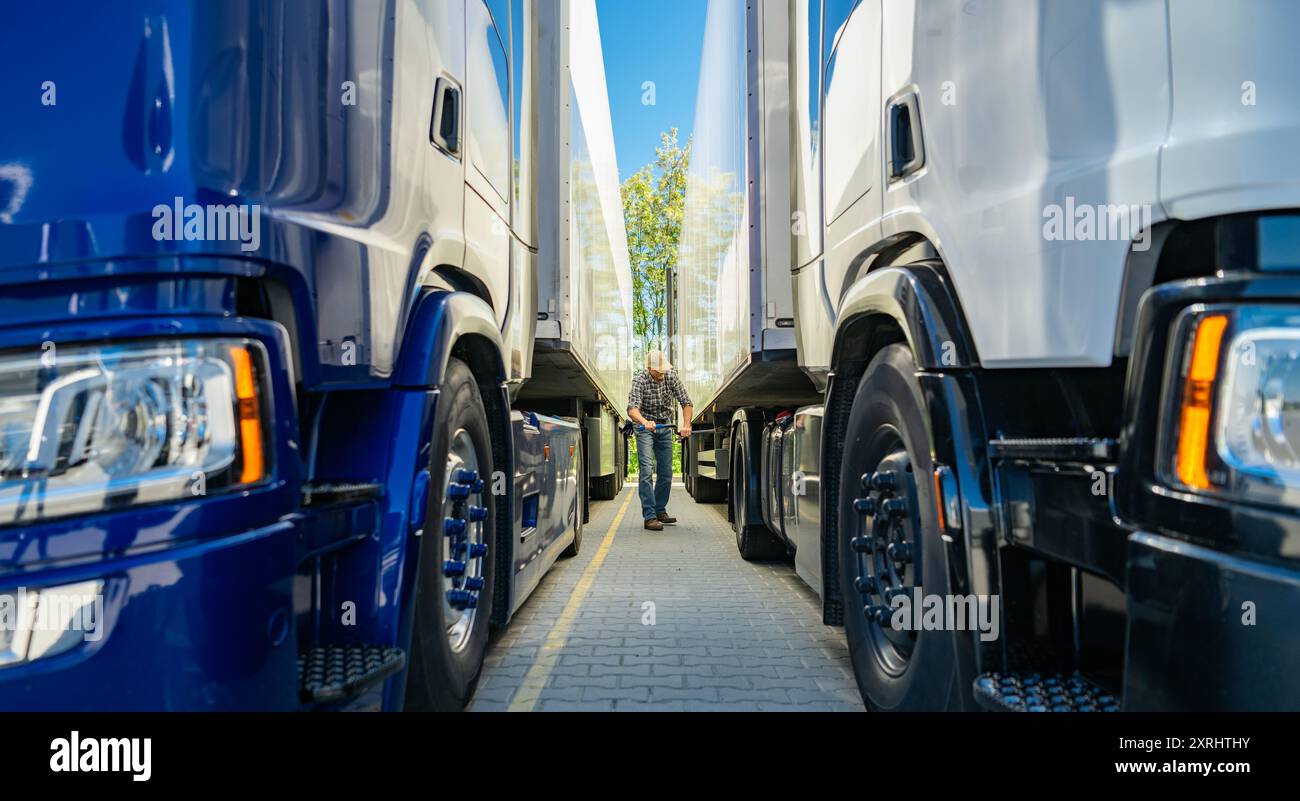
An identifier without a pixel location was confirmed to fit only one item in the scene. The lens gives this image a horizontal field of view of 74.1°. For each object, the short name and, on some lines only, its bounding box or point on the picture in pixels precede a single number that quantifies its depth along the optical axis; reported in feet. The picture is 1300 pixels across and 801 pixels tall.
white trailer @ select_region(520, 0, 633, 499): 17.95
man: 31.45
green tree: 95.30
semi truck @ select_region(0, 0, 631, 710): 4.70
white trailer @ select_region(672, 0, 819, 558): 16.24
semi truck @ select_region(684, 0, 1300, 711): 4.68
